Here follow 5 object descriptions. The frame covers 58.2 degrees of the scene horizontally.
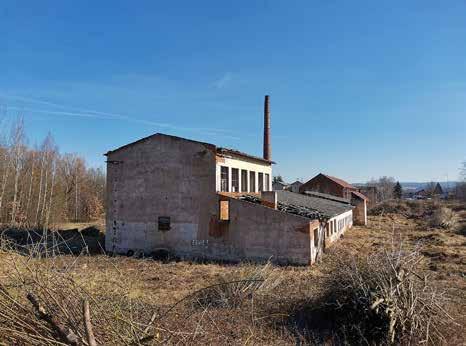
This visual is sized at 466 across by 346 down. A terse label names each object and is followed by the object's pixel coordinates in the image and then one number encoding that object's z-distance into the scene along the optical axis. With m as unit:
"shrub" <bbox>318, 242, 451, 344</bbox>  8.54
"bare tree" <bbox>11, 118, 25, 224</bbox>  35.88
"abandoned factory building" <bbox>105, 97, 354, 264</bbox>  21.20
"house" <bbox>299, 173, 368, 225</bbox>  47.19
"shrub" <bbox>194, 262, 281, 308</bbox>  10.95
